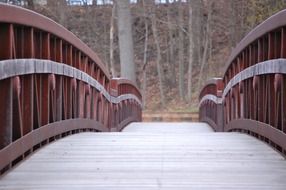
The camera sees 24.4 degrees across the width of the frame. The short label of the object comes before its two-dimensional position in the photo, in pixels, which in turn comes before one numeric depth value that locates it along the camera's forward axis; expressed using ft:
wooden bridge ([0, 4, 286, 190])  16.57
